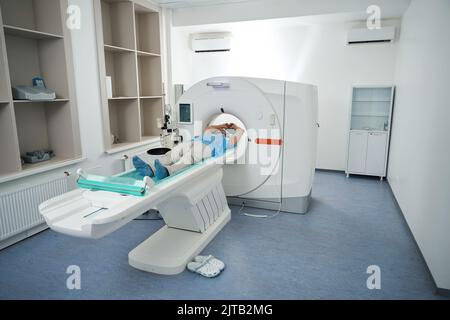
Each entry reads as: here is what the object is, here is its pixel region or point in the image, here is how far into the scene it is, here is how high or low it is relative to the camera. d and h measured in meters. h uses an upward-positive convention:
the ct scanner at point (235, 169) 2.23 -0.58
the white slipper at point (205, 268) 2.06 -1.12
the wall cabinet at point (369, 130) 4.18 -0.40
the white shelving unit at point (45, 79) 2.44 +0.17
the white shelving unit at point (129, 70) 3.57 +0.38
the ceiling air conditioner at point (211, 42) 4.76 +0.89
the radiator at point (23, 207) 2.35 -0.82
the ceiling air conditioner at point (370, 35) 3.98 +0.83
